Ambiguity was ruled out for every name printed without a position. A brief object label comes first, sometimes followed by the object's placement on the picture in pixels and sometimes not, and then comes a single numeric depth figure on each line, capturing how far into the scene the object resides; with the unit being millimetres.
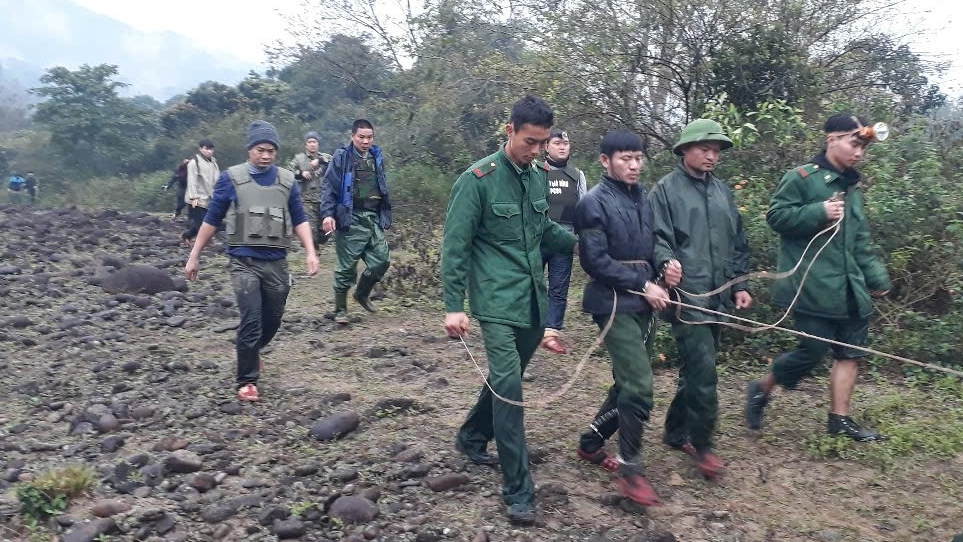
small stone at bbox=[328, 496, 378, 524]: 3877
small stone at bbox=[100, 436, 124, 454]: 4855
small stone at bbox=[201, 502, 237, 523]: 3904
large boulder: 9797
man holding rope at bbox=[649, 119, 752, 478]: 4211
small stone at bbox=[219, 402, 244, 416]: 5516
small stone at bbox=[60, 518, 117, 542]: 3674
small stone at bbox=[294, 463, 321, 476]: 4387
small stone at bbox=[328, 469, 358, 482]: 4281
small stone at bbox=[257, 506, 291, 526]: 3857
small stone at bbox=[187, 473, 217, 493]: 4238
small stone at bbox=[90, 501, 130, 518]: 3916
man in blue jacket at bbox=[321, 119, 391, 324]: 7637
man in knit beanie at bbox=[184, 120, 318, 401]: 5594
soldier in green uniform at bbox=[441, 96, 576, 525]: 3861
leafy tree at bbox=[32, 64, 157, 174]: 25828
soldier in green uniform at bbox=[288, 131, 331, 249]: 11453
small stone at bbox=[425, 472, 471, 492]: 4176
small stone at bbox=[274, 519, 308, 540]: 3746
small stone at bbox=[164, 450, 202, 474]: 4430
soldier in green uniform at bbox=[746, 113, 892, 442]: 4641
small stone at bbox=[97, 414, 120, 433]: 5188
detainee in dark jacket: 4004
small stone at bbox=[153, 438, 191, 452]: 4824
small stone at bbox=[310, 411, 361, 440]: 4910
